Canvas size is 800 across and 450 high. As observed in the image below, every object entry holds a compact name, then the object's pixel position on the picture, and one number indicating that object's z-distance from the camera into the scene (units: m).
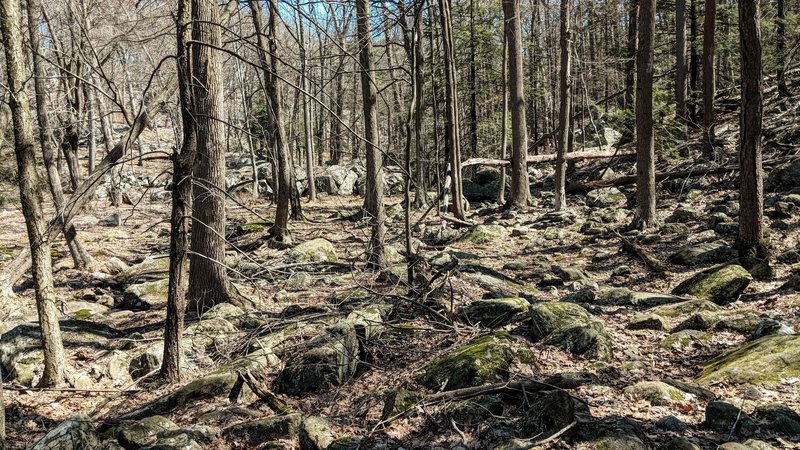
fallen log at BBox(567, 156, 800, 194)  13.47
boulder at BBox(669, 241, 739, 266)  8.87
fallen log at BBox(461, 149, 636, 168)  17.16
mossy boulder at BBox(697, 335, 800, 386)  4.59
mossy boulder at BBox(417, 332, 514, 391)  5.07
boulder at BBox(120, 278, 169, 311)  9.54
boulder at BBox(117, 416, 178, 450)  4.63
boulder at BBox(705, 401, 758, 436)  3.88
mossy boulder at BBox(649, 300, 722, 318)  6.74
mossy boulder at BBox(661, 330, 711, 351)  5.79
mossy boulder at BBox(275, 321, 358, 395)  5.74
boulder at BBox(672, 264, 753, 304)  7.22
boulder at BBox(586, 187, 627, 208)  15.81
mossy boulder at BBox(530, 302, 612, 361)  5.70
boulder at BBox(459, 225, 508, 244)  13.36
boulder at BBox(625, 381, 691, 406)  4.42
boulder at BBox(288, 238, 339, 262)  11.77
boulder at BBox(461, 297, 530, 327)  6.89
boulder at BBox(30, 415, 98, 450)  4.30
